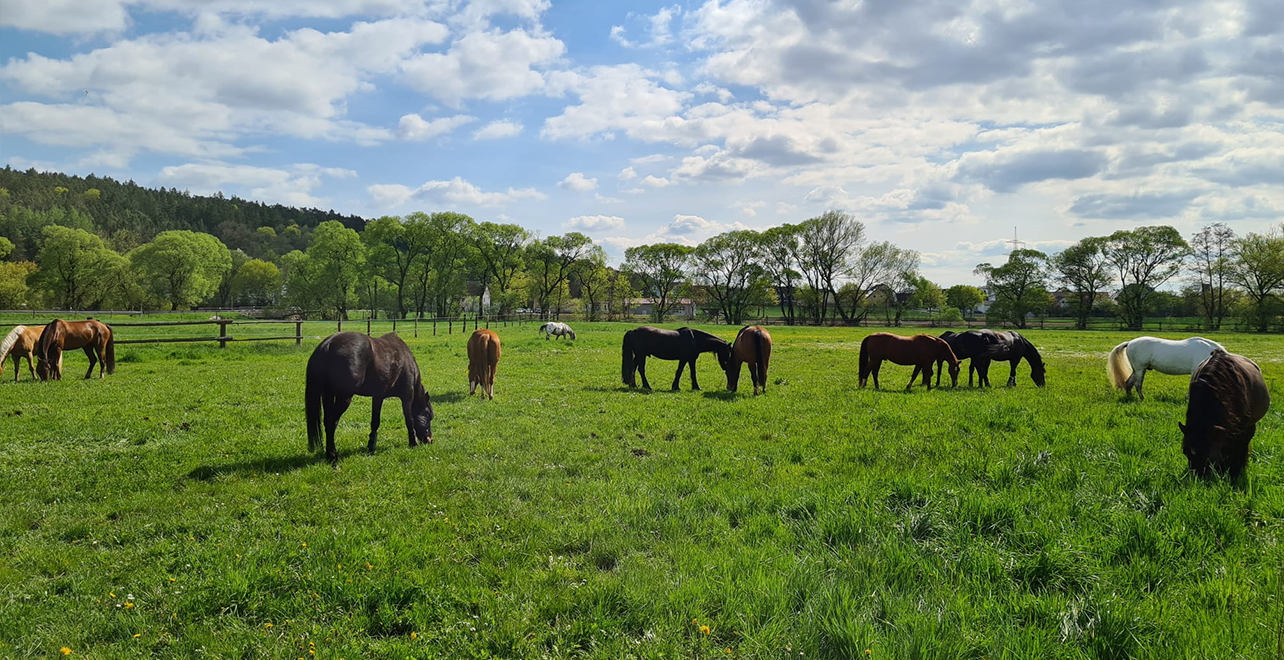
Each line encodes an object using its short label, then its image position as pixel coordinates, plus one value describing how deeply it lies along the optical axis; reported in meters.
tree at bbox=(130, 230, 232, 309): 69.69
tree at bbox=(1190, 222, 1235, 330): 58.84
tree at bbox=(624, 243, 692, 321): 83.12
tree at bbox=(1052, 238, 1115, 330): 68.38
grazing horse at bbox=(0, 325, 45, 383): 13.62
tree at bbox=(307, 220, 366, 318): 67.56
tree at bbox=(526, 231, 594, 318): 75.31
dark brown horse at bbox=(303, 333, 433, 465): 6.86
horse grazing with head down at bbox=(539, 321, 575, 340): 35.24
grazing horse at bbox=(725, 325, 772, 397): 13.04
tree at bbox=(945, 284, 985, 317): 92.31
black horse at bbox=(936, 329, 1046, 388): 15.34
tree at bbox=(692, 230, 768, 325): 78.56
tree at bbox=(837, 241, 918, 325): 72.31
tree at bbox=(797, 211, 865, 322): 72.12
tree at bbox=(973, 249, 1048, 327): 72.44
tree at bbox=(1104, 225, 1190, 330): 62.88
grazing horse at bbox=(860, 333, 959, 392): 14.13
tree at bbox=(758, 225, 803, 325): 75.62
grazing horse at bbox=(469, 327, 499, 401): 11.93
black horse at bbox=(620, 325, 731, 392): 14.01
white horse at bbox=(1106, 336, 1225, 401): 12.12
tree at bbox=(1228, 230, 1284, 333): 52.53
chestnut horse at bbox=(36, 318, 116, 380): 13.63
